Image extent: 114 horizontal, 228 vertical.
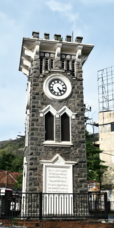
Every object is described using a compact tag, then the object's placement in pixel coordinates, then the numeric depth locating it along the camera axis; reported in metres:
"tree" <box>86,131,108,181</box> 21.42
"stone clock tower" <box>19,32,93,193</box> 13.45
